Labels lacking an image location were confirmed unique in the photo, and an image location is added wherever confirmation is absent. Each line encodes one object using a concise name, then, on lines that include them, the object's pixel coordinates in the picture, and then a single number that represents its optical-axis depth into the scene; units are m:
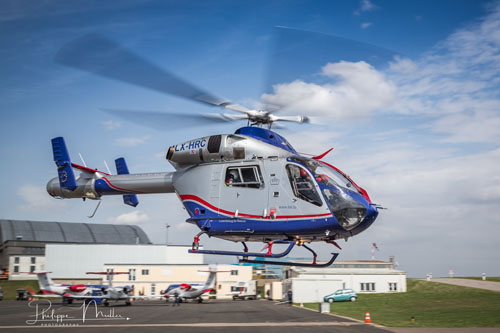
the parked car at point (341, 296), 50.50
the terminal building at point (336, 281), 52.59
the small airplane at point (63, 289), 47.31
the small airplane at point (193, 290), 50.56
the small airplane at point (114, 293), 45.75
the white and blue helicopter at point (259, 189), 14.14
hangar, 81.38
